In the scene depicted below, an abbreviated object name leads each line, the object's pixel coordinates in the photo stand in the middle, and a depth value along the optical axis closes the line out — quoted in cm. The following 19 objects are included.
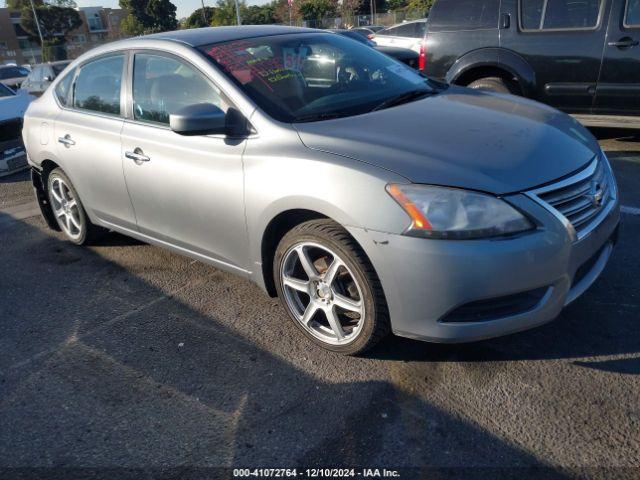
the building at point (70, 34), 5708
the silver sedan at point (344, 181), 243
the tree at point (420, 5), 4308
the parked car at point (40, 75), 1612
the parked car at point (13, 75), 1991
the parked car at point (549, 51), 586
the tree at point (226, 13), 4969
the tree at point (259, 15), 5354
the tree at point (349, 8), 4581
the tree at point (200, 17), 5556
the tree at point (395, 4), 5591
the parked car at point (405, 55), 1054
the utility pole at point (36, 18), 5291
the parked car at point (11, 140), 769
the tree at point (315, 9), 4784
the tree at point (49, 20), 5750
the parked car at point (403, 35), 1522
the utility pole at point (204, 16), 5503
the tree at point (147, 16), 5212
